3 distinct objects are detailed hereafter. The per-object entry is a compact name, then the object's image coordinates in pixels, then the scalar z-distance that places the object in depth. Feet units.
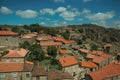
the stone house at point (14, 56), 78.69
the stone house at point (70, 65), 86.08
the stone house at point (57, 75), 70.89
